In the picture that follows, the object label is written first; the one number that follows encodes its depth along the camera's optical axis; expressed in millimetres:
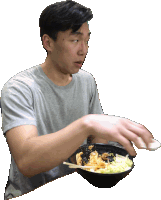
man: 1066
